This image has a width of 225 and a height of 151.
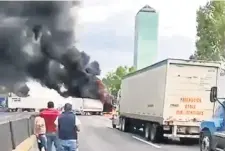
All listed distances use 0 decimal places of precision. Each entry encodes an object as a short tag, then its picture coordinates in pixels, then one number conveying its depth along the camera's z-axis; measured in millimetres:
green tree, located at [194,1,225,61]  42031
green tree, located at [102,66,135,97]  102819
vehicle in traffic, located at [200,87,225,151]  13391
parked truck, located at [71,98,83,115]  73812
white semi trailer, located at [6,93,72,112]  77625
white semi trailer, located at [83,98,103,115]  75375
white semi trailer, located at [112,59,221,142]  22062
